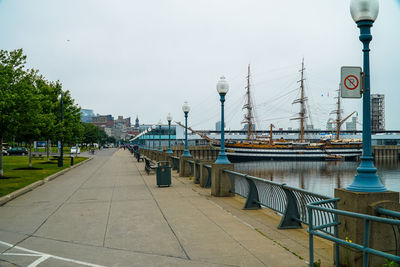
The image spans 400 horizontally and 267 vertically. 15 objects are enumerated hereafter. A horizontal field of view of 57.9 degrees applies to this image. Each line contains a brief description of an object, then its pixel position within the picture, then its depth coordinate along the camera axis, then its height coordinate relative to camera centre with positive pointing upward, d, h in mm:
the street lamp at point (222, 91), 13624 +2044
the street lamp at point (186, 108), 22134 +2197
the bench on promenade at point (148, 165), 22772 -1437
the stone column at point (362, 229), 4789 -1124
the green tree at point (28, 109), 18781 +1722
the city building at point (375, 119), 190125 +14886
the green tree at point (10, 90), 16312 +2606
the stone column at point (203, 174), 15594 -1307
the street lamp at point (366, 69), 5266 +1157
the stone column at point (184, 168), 20905 -1409
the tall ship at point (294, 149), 86750 -983
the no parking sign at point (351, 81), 5379 +957
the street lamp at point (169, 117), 29953 +2185
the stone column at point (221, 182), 12770 -1345
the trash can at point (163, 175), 15828 -1398
